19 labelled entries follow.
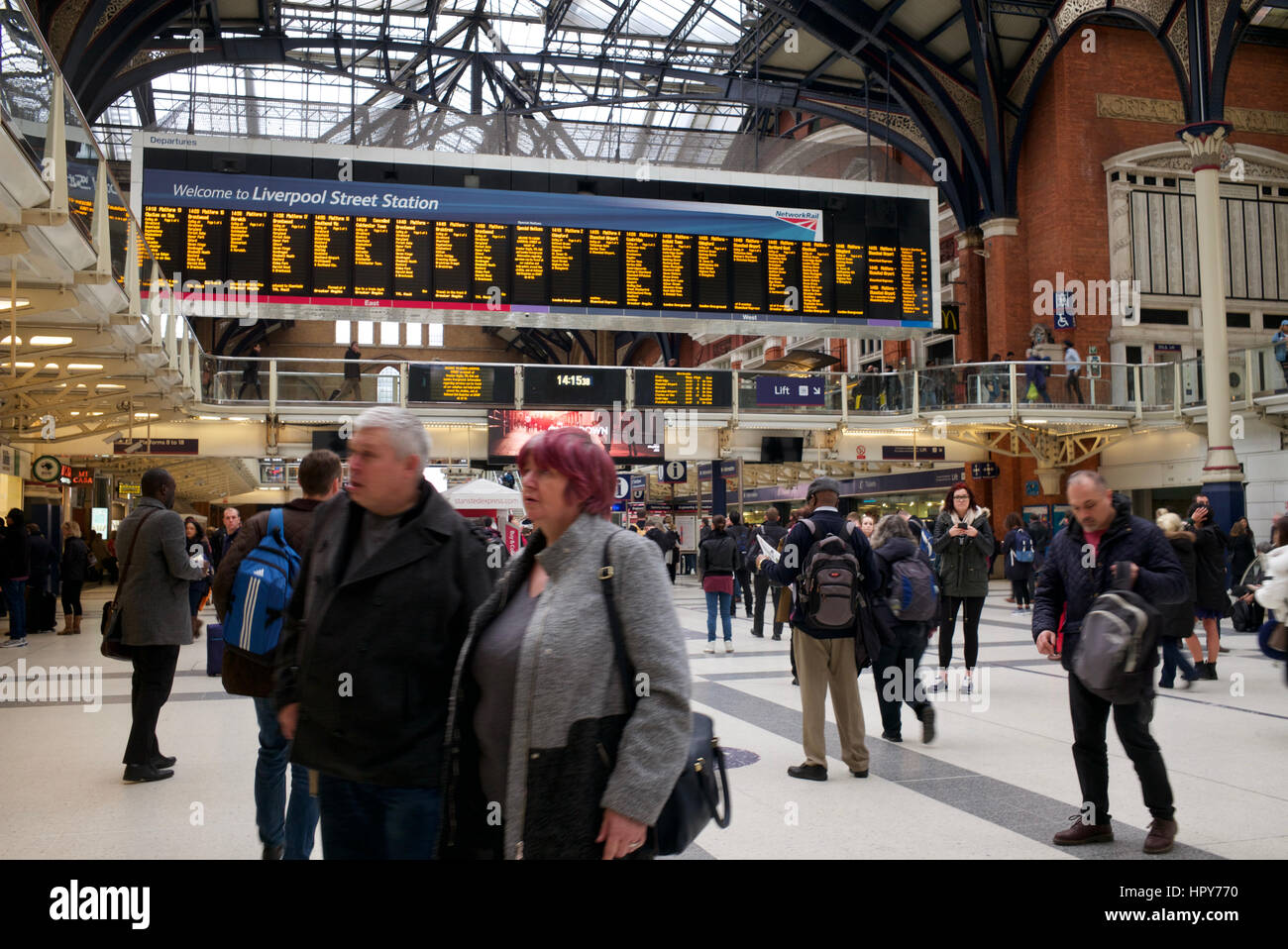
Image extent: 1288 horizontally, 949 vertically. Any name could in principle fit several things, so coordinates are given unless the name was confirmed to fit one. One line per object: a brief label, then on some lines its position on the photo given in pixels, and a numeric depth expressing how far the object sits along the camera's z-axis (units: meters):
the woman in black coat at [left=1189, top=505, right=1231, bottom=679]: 10.23
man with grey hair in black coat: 2.69
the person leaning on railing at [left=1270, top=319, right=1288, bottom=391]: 19.95
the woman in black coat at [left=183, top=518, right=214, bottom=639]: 14.07
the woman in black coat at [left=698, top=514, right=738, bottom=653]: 13.02
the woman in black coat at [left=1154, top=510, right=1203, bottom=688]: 9.45
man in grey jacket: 6.11
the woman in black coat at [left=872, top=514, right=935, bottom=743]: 7.18
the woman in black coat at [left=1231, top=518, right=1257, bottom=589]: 14.79
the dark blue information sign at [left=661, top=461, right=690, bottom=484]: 24.09
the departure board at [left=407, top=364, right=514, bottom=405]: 19.86
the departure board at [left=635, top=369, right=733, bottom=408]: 20.97
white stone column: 19.38
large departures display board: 18.77
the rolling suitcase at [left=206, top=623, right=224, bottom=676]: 8.87
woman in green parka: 8.95
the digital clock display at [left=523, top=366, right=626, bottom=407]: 20.44
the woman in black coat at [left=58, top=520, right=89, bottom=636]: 16.19
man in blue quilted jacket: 4.71
